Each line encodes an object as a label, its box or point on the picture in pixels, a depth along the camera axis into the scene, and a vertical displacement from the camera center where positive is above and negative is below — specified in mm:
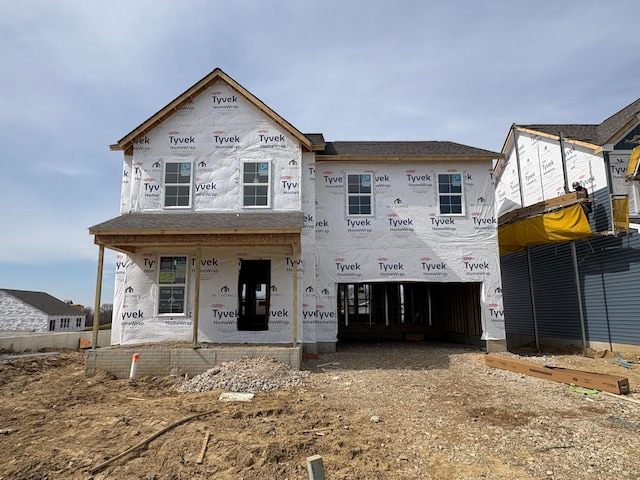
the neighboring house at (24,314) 41562 -1031
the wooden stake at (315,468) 2992 -1264
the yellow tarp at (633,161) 12859 +4460
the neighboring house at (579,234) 12812 +2214
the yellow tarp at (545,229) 12938 +2462
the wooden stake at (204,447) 5404 -2097
